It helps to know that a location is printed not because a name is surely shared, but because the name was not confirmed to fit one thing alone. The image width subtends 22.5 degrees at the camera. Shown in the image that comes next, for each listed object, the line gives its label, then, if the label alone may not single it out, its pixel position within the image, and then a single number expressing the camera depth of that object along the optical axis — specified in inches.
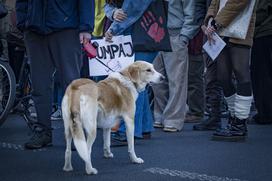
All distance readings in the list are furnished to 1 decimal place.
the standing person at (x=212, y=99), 326.4
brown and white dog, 211.3
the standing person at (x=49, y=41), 251.0
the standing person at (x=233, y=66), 272.4
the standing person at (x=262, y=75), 337.0
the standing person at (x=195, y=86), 363.2
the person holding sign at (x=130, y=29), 271.9
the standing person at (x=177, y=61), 308.3
